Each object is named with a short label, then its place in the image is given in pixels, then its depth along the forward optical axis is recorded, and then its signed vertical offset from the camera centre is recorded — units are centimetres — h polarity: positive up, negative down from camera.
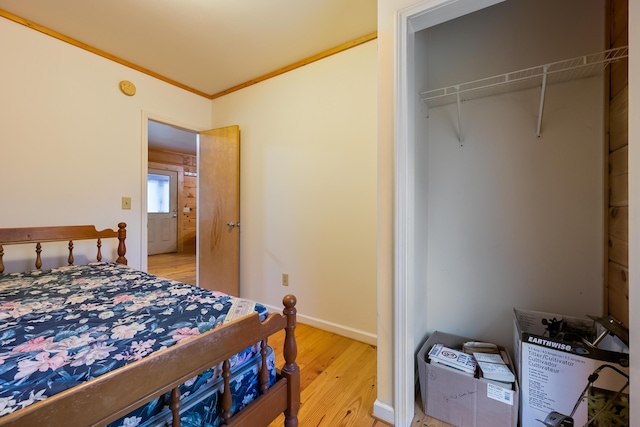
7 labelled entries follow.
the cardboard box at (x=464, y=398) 120 -87
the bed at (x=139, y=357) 53 -41
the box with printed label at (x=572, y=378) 101 -66
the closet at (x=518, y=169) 131 +25
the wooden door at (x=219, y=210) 278 +3
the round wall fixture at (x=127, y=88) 238 +112
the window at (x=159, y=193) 579 +43
